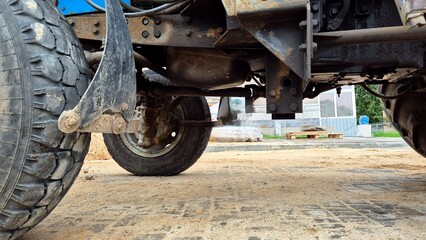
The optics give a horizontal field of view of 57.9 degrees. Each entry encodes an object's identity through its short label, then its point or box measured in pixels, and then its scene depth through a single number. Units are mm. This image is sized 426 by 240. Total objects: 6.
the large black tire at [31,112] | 1461
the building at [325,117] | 20234
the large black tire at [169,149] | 4090
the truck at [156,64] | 1488
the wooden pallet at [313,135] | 15820
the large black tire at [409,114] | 3179
